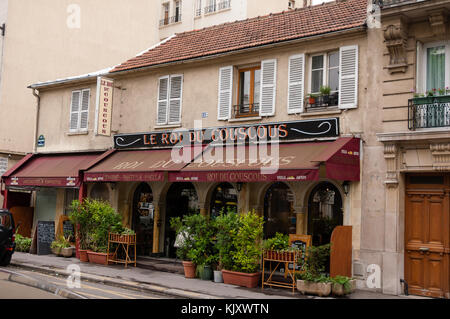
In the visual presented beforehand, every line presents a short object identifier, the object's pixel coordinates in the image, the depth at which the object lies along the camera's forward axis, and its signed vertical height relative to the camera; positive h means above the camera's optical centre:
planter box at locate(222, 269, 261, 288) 12.01 -1.68
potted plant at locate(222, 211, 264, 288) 12.02 -1.05
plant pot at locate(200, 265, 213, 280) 13.06 -1.70
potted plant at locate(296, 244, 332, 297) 11.08 -1.46
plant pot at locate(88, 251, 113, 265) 15.02 -1.65
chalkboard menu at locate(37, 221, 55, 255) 17.20 -1.22
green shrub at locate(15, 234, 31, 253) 17.80 -1.60
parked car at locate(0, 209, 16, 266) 14.20 -1.07
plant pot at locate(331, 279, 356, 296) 11.10 -1.70
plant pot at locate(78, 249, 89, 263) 15.66 -1.64
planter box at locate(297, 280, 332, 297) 11.05 -1.67
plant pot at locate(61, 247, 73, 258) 16.69 -1.66
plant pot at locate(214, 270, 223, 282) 12.66 -1.71
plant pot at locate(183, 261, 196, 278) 13.31 -1.62
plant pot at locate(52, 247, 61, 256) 16.88 -1.66
